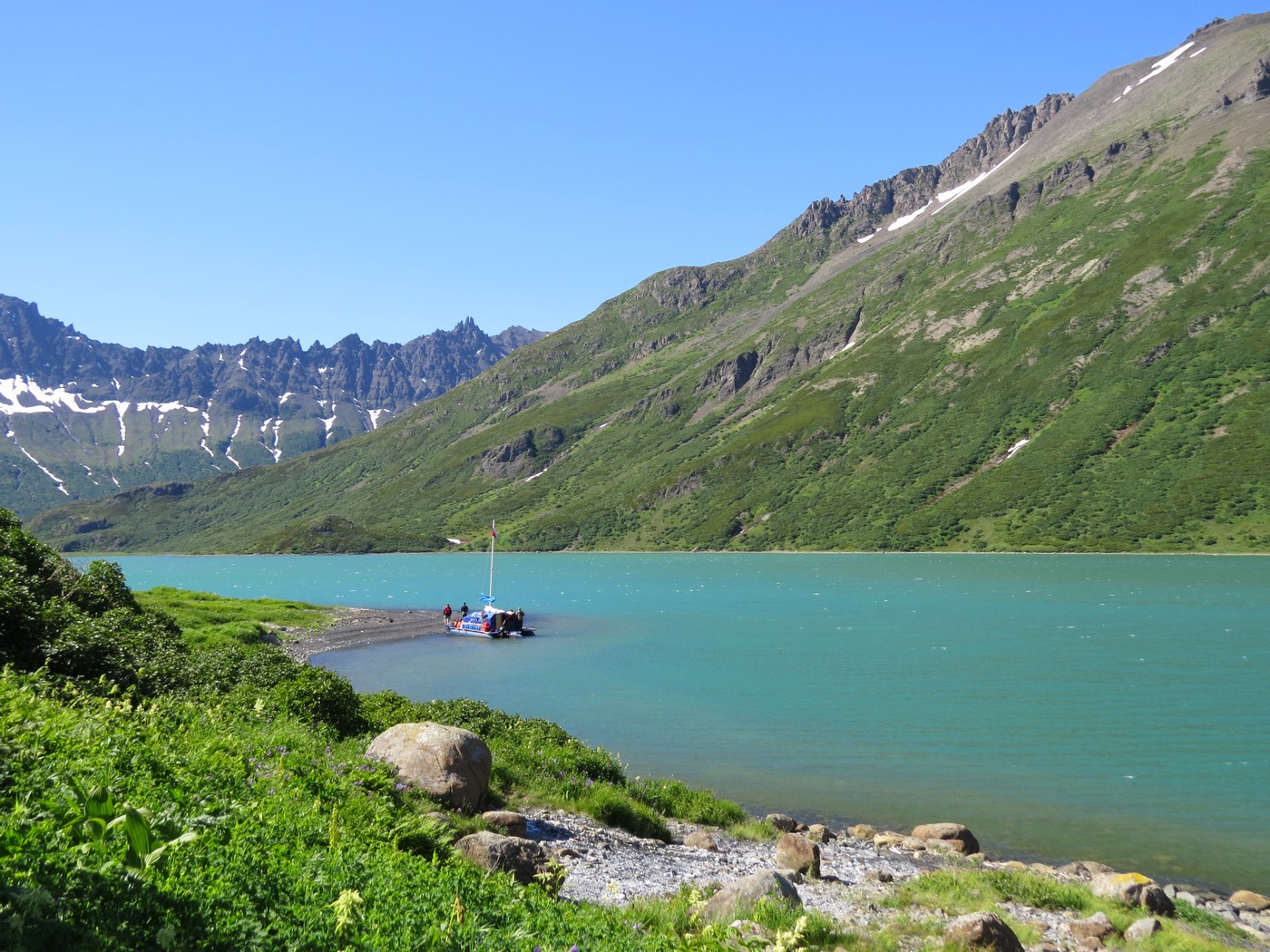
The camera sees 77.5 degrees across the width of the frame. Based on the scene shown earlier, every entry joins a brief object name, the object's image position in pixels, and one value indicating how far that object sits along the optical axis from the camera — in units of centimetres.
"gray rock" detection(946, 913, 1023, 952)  1265
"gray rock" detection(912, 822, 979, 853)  2092
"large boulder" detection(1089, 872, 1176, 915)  1573
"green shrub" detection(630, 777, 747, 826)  2177
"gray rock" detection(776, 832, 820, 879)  1730
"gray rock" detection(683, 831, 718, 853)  1897
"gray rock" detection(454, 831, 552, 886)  1246
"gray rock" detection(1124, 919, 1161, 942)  1419
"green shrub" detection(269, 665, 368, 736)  1989
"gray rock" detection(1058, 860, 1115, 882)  1922
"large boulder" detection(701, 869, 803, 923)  1204
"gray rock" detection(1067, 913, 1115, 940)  1433
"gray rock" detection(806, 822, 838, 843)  2102
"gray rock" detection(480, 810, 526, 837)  1588
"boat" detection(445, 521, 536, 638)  7212
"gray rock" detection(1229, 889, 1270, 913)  1742
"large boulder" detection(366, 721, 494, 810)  1606
